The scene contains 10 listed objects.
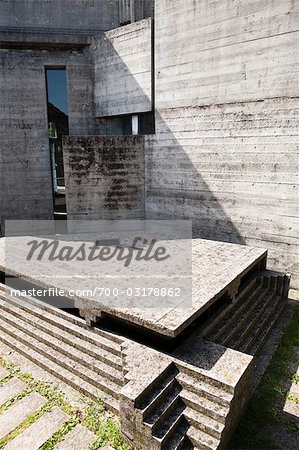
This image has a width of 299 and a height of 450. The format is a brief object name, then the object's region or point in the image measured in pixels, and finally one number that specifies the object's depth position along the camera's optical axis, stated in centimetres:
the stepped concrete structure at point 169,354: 386
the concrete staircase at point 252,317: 557
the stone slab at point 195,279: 454
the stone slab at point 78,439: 399
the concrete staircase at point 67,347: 471
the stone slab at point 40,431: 402
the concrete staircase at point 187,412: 376
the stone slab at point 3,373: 524
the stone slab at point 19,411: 429
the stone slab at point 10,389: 480
